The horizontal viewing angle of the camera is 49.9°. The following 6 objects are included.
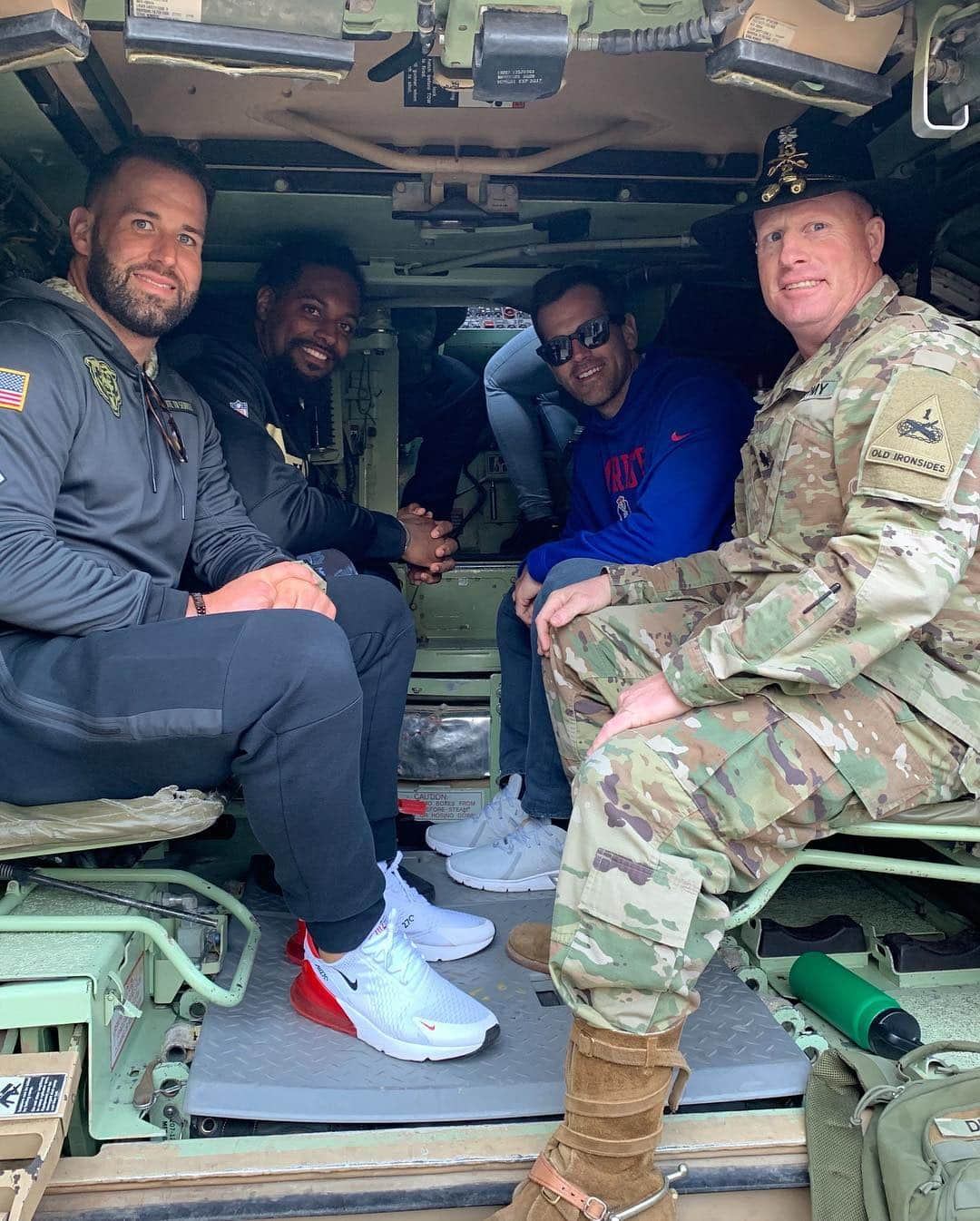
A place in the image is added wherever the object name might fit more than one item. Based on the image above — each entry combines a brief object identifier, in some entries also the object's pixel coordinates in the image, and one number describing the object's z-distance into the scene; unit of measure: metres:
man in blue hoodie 2.88
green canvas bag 1.54
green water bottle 2.05
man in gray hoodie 1.83
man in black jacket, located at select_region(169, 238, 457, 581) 2.93
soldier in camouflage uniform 1.67
